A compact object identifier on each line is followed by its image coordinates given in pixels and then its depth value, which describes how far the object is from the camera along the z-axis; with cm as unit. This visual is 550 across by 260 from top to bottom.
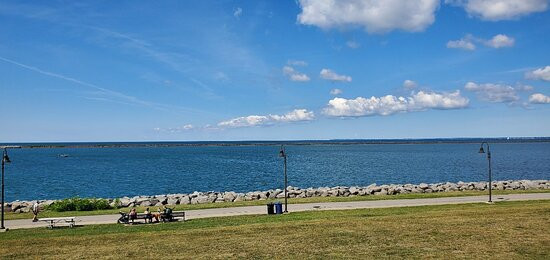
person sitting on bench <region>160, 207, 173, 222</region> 2545
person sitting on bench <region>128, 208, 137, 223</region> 2469
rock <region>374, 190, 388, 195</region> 4041
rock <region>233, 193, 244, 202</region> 3891
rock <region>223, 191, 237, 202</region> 3854
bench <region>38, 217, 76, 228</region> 2369
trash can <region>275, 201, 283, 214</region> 2737
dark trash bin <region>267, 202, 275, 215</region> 2731
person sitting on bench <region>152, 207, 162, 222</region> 2544
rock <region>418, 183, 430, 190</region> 4416
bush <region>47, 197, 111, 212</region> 3155
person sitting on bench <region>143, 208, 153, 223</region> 2516
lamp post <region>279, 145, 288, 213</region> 2863
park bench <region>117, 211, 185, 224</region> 2477
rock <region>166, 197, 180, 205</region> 3692
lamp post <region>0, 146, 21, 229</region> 2347
